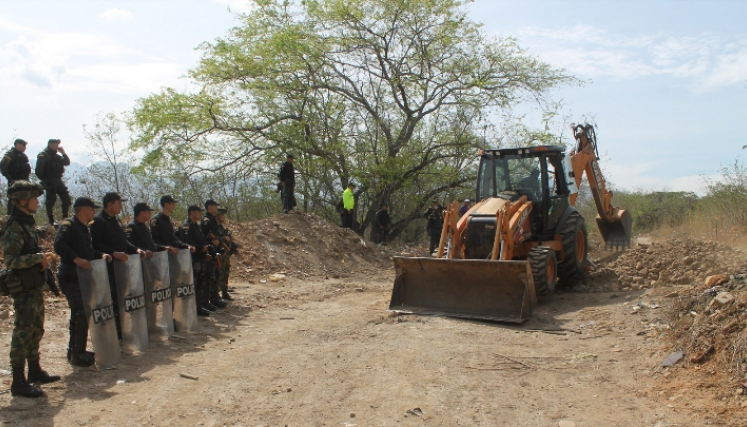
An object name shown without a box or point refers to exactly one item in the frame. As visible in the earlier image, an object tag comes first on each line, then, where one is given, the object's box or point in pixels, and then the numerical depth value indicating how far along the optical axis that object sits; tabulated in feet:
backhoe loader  25.03
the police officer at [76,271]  17.99
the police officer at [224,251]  29.89
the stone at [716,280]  20.77
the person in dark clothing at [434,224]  52.90
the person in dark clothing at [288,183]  49.90
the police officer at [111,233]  20.16
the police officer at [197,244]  27.07
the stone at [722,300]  17.58
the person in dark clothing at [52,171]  33.76
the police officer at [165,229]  24.75
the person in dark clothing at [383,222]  60.23
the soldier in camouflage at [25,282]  15.42
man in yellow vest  55.77
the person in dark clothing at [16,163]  30.78
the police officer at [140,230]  22.68
